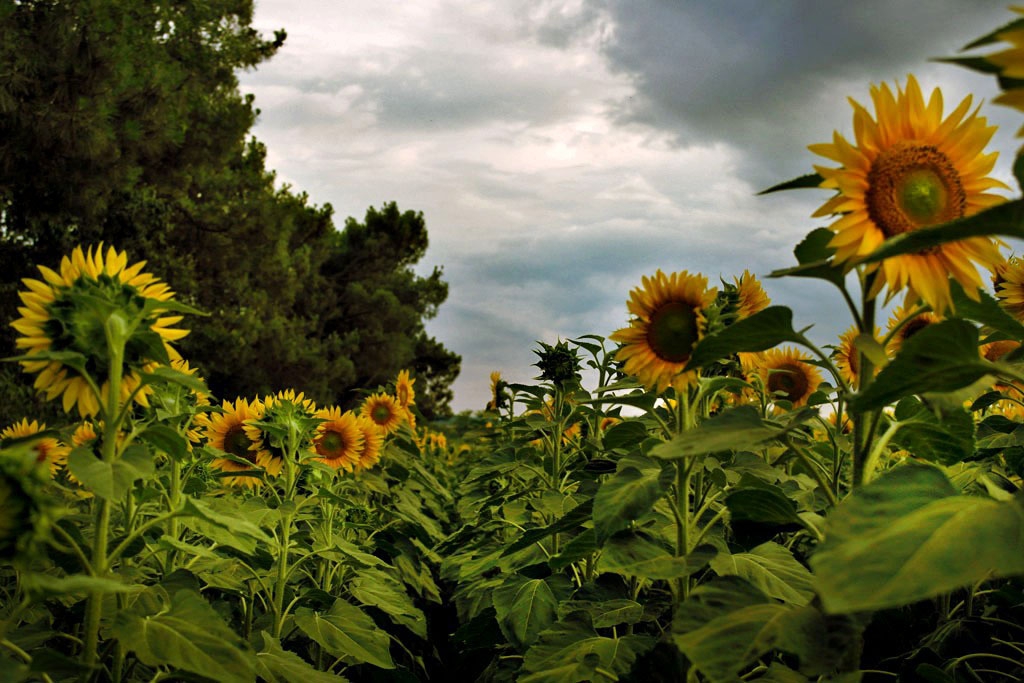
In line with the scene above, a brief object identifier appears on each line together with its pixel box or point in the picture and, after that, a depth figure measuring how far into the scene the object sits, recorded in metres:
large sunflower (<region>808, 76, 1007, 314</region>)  1.05
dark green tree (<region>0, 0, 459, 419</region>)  11.52
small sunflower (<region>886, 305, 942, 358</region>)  1.75
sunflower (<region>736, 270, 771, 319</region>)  1.78
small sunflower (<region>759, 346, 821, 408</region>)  2.77
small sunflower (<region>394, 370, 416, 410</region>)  5.44
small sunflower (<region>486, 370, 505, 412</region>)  4.61
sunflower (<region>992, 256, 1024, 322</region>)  1.97
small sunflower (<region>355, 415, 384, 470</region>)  3.35
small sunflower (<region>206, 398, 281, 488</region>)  2.74
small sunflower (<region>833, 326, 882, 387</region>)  2.24
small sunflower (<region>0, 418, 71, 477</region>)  2.39
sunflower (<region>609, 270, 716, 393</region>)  1.56
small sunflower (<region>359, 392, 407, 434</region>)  4.73
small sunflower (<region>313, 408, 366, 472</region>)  3.15
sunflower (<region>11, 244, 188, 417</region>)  1.29
